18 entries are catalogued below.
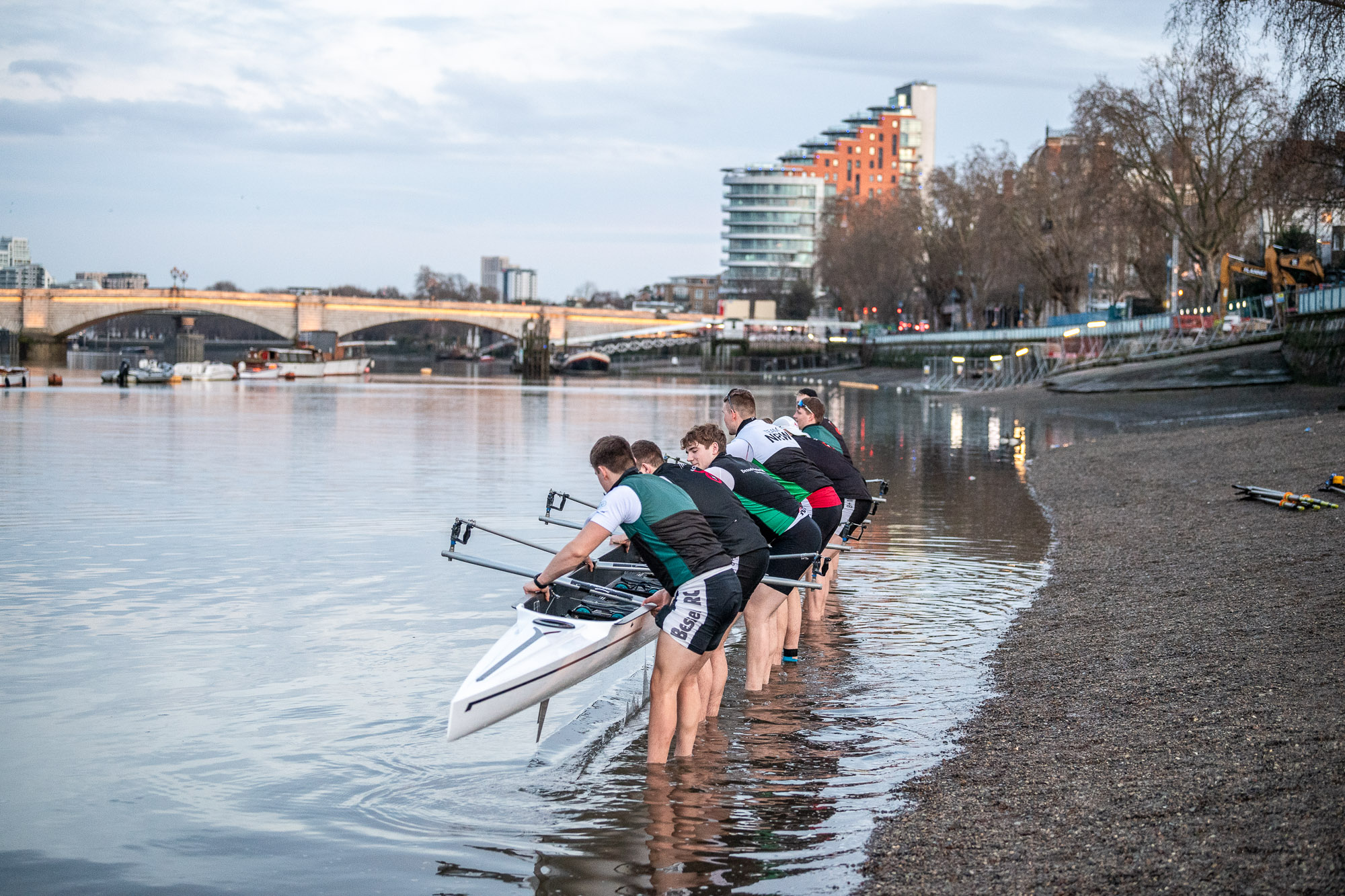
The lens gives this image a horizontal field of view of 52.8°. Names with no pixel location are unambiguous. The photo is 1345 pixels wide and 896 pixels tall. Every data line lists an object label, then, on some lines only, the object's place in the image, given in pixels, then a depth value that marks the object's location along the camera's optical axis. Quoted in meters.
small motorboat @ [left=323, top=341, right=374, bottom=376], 105.00
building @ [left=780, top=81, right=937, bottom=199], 105.81
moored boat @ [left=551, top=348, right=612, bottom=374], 137.88
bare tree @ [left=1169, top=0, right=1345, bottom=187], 23.69
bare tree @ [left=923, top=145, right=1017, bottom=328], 78.25
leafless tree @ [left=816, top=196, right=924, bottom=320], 100.00
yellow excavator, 53.66
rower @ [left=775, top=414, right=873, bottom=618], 11.38
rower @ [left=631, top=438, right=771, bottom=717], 7.98
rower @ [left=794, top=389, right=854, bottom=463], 12.27
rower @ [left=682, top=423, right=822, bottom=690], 8.80
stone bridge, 113.06
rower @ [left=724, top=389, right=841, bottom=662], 10.03
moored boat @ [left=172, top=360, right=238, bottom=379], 83.31
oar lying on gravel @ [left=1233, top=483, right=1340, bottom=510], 15.74
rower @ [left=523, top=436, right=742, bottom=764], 7.41
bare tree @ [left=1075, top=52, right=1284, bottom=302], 52.44
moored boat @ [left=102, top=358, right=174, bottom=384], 78.62
